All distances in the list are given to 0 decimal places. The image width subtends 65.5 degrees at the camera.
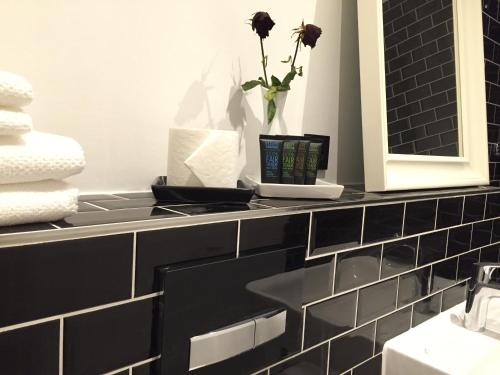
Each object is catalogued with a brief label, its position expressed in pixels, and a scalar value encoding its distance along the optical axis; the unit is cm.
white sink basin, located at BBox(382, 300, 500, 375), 75
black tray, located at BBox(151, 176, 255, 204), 63
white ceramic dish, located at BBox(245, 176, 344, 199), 75
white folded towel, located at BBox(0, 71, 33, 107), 39
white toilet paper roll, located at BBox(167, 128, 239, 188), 63
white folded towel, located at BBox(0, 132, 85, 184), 39
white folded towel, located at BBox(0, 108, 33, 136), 39
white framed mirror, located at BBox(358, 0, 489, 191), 94
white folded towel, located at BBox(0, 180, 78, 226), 40
